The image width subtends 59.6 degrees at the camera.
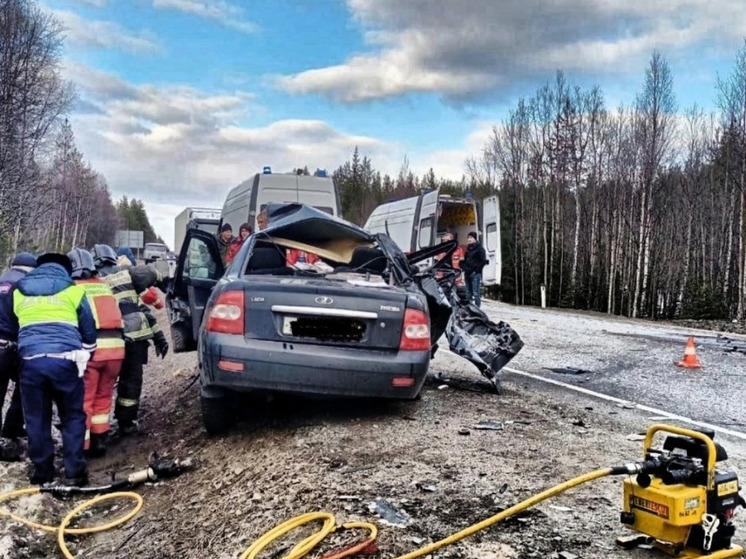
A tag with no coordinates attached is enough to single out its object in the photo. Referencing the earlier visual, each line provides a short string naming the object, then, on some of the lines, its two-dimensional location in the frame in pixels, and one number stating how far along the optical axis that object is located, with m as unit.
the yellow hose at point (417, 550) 2.75
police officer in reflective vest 4.70
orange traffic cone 8.82
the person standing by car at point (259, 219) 11.39
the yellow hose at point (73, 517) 3.71
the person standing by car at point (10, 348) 5.48
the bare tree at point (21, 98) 26.55
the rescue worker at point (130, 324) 6.08
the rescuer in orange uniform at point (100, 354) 5.59
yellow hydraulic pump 2.56
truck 22.31
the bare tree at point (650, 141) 30.86
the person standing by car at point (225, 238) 10.10
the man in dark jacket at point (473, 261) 14.20
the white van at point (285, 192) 13.79
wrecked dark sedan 4.44
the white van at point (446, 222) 16.66
